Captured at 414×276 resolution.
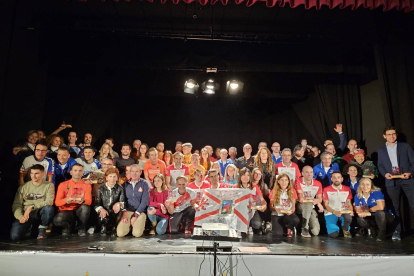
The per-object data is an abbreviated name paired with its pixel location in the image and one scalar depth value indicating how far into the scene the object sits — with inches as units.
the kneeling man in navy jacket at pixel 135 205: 186.1
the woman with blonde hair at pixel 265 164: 230.1
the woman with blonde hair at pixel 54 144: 222.5
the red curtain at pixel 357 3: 172.4
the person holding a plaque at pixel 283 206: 195.5
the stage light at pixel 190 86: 299.9
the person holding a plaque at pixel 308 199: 199.0
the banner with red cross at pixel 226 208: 180.9
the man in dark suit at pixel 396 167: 197.0
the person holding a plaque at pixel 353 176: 214.6
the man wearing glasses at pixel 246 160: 251.0
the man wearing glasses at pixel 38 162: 194.2
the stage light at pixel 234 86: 301.9
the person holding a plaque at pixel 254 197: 199.8
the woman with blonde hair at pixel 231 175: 217.8
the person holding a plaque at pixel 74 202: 186.4
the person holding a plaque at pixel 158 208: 194.7
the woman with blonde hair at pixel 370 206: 193.8
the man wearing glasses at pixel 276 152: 266.7
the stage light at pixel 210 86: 288.3
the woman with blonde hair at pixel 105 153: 236.6
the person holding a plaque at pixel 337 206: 197.9
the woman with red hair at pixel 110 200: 191.6
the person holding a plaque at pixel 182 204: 199.9
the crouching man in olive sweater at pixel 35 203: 173.0
